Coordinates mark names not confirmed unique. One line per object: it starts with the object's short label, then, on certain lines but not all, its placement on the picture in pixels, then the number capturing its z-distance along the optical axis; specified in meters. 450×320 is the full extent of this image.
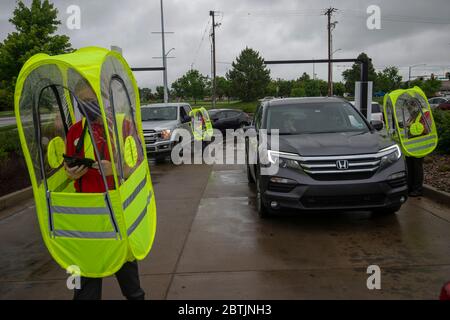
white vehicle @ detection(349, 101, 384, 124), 18.55
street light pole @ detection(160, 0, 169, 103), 31.72
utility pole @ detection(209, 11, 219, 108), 45.12
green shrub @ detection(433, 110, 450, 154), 9.81
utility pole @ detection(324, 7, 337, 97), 46.79
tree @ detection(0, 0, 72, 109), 15.74
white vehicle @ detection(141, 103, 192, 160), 12.55
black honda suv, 5.18
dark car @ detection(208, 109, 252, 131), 22.30
